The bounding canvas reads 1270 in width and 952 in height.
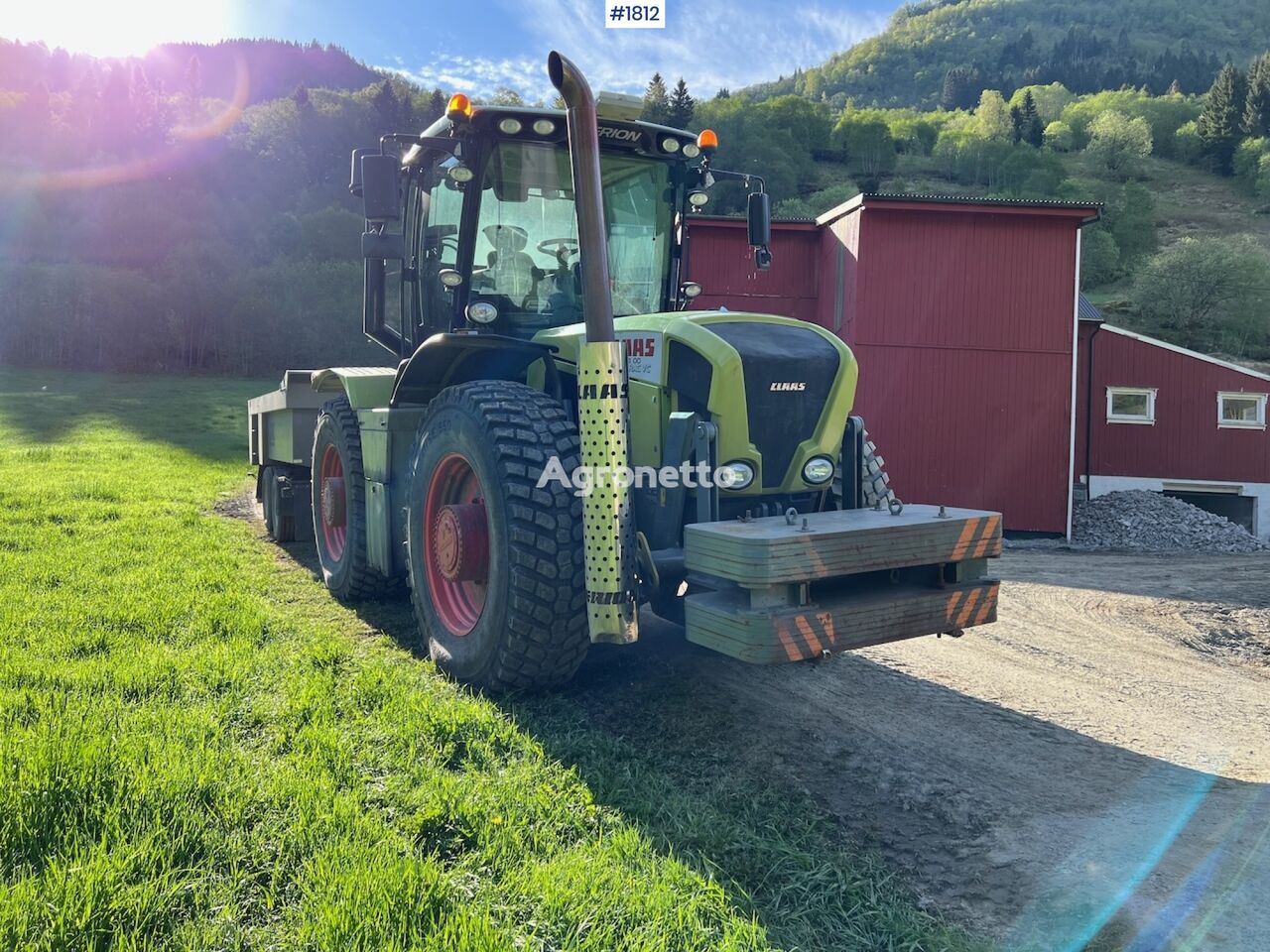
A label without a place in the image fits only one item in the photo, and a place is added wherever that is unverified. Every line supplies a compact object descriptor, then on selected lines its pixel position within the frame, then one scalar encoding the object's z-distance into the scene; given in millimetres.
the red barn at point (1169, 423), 21516
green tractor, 3887
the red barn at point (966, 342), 15398
